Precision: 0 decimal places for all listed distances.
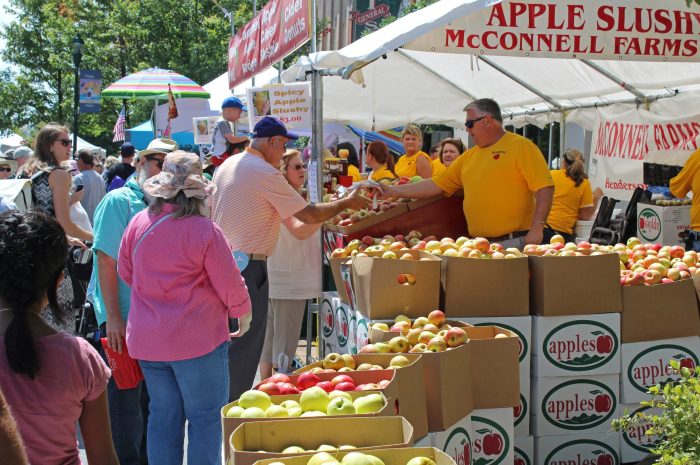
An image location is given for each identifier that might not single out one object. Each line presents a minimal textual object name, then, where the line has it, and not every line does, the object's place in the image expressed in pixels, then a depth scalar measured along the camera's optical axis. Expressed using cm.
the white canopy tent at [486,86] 1095
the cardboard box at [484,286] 545
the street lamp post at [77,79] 2575
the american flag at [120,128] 2566
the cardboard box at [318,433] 318
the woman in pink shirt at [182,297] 447
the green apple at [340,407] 351
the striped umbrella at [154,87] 1927
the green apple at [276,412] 351
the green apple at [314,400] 359
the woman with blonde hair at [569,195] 1209
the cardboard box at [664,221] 1148
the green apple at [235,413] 354
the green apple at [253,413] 347
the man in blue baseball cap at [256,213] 623
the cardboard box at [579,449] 562
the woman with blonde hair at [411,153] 1126
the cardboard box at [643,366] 570
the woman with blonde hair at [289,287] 770
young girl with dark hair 268
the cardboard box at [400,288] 539
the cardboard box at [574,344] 555
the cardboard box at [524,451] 558
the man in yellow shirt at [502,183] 663
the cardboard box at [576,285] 551
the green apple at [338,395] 362
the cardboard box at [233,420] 338
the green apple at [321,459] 277
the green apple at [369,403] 357
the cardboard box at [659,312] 567
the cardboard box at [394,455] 286
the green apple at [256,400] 359
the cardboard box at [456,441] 432
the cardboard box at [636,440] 578
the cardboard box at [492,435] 496
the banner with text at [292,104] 870
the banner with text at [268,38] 899
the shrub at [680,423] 346
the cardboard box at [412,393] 397
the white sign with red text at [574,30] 718
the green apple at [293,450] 305
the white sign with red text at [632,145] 1085
